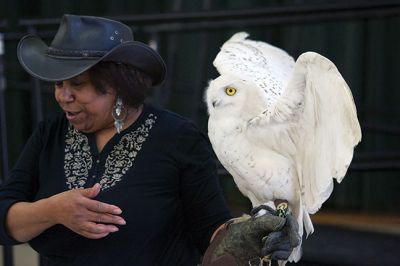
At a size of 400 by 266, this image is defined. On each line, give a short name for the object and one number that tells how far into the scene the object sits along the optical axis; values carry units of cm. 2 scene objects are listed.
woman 447
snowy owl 413
